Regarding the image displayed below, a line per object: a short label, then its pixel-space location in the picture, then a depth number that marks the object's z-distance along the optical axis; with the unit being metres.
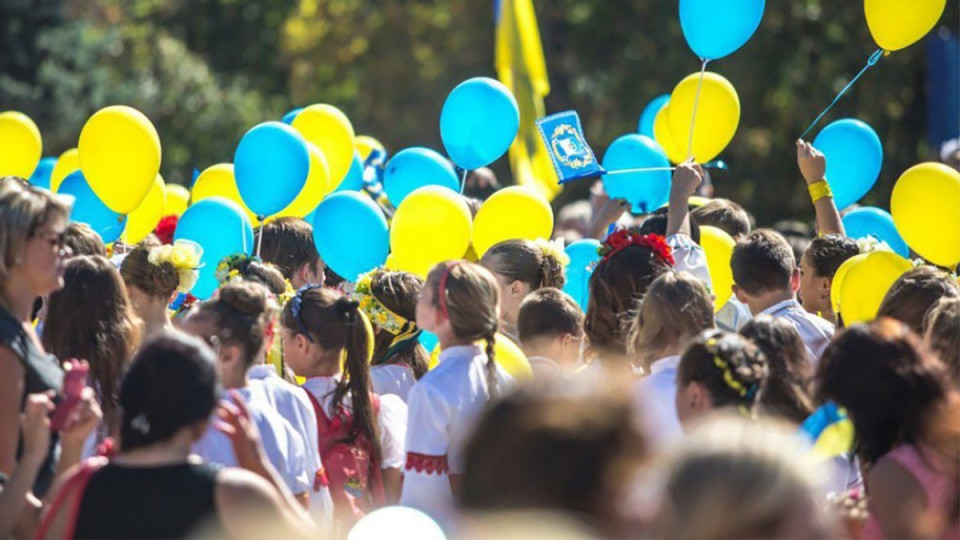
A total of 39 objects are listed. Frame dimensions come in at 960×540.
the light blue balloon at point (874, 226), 15.50
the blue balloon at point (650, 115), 20.17
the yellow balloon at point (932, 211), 12.84
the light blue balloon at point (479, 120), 14.73
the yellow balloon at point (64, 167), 17.94
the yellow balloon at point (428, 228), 12.99
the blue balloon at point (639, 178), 16.12
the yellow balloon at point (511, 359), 9.76
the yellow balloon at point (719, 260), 13.23
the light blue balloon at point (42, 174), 19.12
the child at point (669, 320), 9.23
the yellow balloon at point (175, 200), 18.00
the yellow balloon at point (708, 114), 15.04
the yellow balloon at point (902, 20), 14.15
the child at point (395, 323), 11.44
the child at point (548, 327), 10.98
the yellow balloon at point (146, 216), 16.05
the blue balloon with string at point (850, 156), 15.40
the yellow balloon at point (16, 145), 16.56
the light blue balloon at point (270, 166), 13.58
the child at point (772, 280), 11.66
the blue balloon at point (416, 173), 15.80
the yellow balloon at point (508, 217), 13.90
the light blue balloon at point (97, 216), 15.48
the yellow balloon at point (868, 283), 11.80
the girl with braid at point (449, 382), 8.92
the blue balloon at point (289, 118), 18.62
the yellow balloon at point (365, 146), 19.92
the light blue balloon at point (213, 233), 13.30
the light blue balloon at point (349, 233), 13.23
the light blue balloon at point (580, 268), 13.94
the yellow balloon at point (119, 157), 14.04
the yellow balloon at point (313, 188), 15.36
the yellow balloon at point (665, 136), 16.87
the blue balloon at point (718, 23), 14.12
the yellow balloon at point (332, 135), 16.37
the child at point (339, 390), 10.12
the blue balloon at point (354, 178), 17.19
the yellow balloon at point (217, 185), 16.05
